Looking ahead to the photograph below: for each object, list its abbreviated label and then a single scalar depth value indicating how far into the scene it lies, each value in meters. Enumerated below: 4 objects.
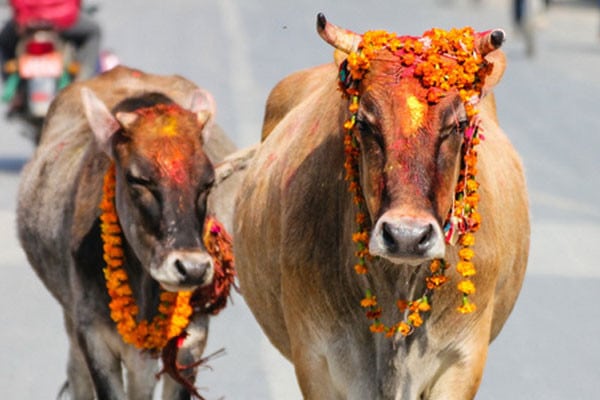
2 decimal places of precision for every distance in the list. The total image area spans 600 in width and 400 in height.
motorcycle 35.87
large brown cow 13.02
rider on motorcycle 36.50
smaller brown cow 16.53
